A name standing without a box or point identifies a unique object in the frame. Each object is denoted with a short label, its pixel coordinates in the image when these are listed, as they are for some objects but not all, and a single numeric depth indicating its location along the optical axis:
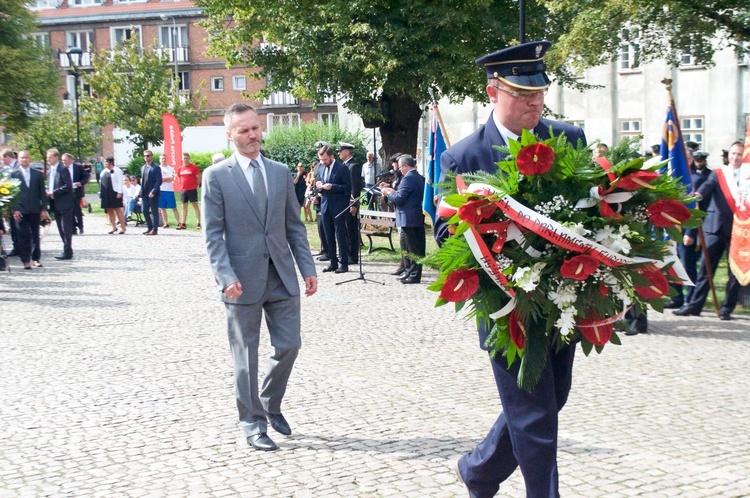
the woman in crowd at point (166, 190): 26.89
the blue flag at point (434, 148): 14.30
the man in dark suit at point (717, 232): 11.48
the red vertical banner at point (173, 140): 27.01
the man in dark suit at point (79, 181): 23.70
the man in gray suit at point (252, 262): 6.04
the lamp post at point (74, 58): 36.19
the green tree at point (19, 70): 42.72
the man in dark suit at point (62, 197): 18.78
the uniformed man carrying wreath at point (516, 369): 3.91
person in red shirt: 26.22
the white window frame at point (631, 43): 17.78
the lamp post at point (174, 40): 75.94
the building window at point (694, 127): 35.16
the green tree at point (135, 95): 56.78
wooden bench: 17.56
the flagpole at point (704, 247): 11.52
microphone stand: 15.01
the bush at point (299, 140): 46.88
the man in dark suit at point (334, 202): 16.31
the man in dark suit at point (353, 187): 16.72
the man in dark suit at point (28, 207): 17.14
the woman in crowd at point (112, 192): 25.08
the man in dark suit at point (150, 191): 24.34
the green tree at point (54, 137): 56.53
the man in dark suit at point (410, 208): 14.74
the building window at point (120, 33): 79.19
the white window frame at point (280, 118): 75.62
